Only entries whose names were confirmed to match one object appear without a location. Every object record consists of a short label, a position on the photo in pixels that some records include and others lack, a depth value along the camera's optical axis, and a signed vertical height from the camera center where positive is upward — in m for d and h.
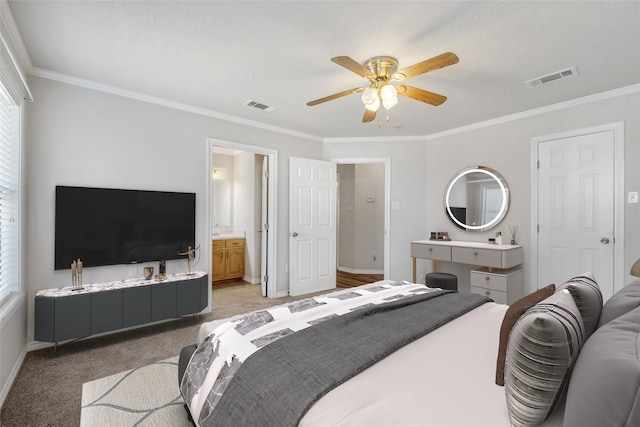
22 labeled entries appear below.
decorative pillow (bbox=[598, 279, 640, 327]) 1.12 -0.35
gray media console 2.50 -0.86
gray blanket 1.04 -0.59
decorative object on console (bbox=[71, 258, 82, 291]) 2.74 -0.57
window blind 2.23 +0.12
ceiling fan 2.06 +0.99
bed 0.83 -0.59
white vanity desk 3.48 -0.60
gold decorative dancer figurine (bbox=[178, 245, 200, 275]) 3.45 -0.48
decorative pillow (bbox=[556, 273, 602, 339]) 1.12 -0.34
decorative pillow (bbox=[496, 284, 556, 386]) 1.08 -0.40
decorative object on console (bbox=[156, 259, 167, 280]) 3.20 -0.61
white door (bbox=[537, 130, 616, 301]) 3.17 +0.06
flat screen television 2.79 -0.13
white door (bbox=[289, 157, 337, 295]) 4.47 -0.19
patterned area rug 1.79 -1.22
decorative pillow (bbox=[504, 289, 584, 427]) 0.83 -0.42
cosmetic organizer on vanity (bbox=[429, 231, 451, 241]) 4.41 -0.33
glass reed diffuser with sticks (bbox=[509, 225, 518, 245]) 3.86 -0.24
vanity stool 3.48 -0.79
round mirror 4.04 +0.21
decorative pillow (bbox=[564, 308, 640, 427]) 0.61 -0.37
